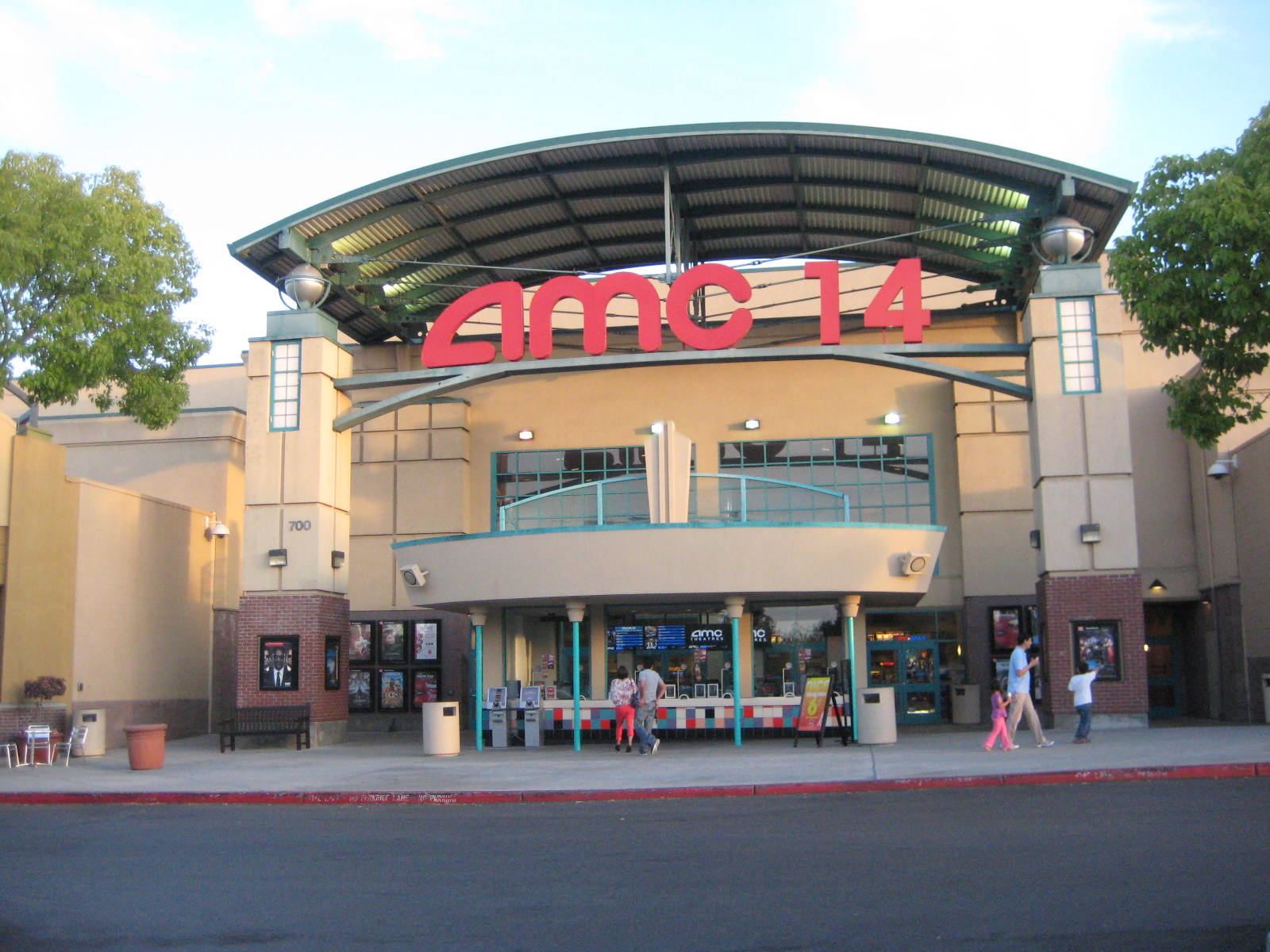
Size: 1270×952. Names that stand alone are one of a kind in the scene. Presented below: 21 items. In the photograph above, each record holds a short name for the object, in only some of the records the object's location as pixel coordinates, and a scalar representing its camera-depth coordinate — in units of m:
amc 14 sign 26.22
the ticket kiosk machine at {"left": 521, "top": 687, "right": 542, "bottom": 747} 25.77
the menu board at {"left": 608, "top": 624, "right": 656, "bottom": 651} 29.38
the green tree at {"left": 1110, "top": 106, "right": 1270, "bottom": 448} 19.78
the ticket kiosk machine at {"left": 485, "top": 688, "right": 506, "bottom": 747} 26.00
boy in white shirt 20.98
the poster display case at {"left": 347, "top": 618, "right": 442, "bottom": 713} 32.91
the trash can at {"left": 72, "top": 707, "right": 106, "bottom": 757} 25.28
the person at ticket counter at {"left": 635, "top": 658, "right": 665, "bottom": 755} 22.56
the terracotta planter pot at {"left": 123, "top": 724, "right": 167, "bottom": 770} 21.36
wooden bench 26.17
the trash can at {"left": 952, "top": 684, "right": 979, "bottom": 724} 30.13
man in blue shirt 20.45
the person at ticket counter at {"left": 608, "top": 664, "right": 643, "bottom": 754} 23.56
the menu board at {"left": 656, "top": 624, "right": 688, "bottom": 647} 29.33
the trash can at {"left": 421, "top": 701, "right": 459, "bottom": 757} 23.92
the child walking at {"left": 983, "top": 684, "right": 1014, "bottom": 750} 20.14
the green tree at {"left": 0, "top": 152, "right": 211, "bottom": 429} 24.73
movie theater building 24.70
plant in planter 24.73
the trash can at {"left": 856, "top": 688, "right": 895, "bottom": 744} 22.83
